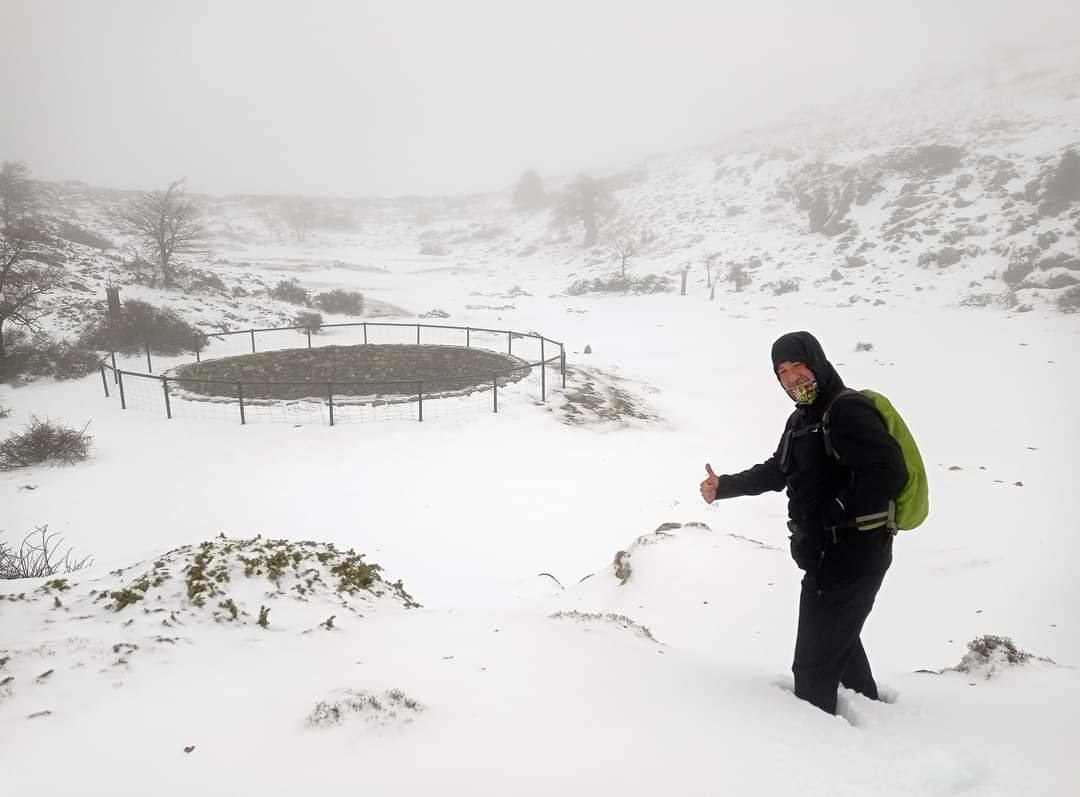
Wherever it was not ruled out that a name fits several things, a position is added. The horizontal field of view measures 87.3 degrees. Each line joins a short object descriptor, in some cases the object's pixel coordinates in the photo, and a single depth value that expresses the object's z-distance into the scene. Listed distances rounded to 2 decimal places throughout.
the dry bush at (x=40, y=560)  5.54
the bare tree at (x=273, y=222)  72.75
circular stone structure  17.12
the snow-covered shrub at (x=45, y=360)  14.80
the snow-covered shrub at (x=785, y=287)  33.12
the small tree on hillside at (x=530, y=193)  78.38
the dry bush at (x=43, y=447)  9.49
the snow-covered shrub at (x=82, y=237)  34.47
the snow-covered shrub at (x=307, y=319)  24.14
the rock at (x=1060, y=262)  26.12
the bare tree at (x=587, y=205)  56.75
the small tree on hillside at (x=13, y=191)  24.36
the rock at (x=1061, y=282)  24.46
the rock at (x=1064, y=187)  32.06
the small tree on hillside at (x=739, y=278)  35.47
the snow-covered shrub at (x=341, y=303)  28.05
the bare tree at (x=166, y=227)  26.17
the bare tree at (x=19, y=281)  14.03
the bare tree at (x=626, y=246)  47.97
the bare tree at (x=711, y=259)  41.89
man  2.59
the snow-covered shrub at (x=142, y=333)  17.94
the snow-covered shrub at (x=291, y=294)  28.91
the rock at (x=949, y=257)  31.50
